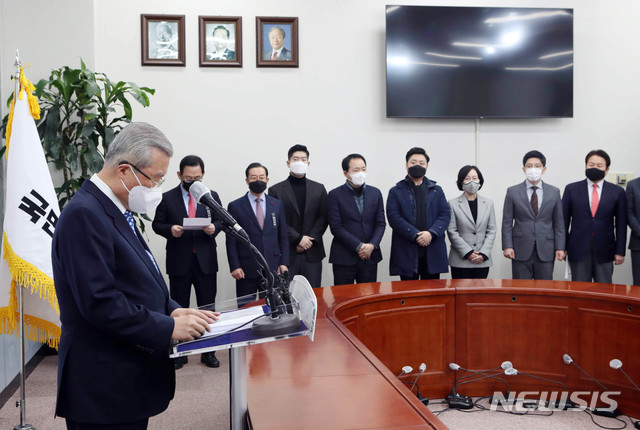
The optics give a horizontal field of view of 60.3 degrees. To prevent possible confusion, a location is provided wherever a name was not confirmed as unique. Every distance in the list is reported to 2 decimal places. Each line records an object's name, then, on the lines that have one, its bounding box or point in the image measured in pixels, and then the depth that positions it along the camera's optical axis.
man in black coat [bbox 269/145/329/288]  4.35
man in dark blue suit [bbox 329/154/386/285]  4.25
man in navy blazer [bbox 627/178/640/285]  4.45
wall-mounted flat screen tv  5.19
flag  2.77
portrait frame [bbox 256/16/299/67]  5.05
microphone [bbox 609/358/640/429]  2.98
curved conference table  3.01
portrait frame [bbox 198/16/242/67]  4.98
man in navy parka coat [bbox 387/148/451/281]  4.22
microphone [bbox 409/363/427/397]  3.18
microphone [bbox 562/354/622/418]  3.04
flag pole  2.76
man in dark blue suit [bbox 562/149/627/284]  4.43
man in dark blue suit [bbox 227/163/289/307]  3.99
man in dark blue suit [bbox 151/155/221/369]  3.97
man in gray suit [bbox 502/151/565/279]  4.41
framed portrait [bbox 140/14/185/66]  4.92
